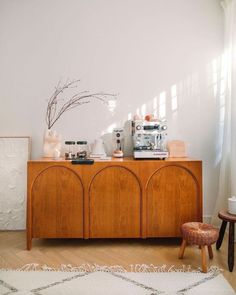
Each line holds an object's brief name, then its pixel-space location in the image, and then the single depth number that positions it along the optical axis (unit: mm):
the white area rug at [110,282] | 2482
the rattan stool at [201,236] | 2871
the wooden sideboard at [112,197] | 3377
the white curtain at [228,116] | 3656
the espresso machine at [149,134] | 3617
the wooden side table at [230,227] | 2850
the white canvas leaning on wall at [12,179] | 3971
